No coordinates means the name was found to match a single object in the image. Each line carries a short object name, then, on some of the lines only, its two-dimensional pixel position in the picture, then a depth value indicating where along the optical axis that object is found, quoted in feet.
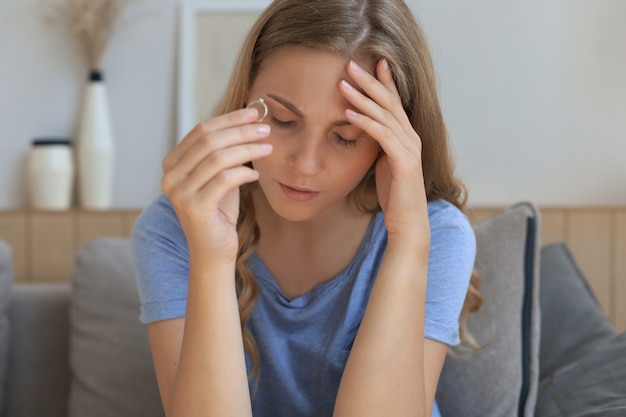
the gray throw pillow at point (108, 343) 6.53
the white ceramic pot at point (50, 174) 9.50
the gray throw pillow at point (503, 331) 5.64
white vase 9.57
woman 3.91
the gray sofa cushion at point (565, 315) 6.07
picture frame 9.94
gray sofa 5.59
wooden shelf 9.18
